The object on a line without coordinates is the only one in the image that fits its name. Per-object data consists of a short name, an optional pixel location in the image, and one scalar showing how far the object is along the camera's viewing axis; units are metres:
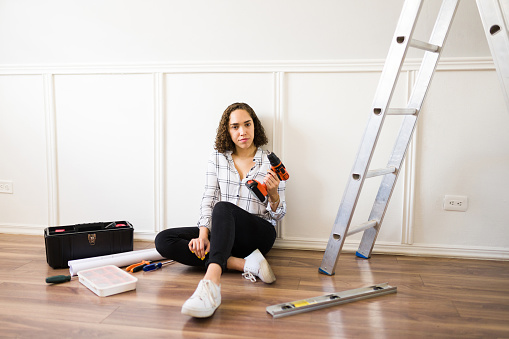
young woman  1.88
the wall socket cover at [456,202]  2.37
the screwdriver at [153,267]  2.14
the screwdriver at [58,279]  1.94
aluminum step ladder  1.83
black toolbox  2.19
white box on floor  1.82
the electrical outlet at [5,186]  2.82
